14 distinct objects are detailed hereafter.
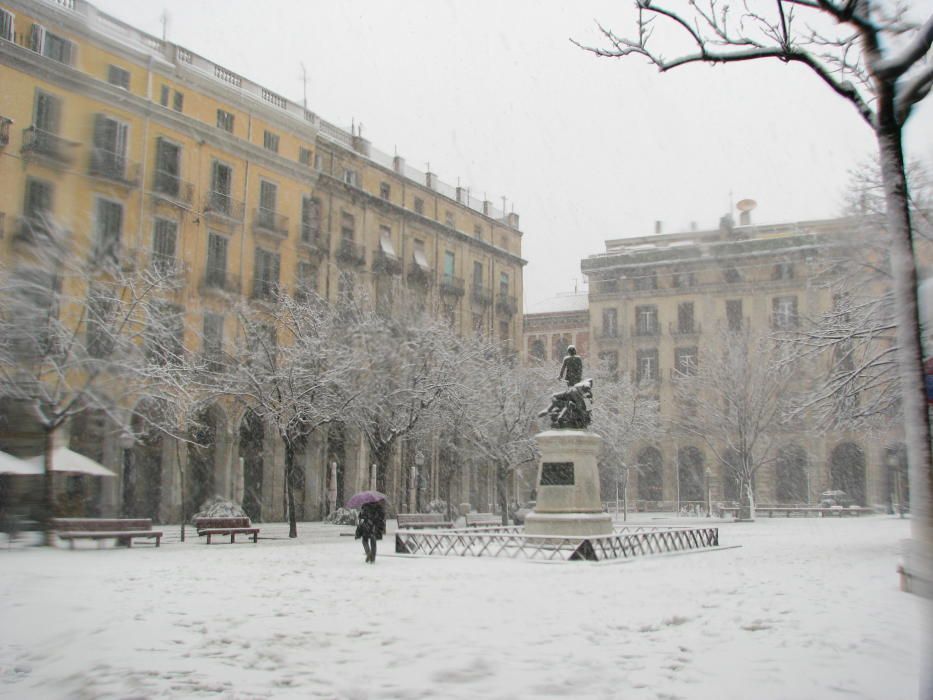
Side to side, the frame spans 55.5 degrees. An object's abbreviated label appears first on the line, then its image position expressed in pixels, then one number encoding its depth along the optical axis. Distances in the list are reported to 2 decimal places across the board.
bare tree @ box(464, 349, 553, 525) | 36.69
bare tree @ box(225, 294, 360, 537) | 26.28
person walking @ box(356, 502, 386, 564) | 17.28
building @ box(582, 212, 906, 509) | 53.88
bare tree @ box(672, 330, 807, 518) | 42.47
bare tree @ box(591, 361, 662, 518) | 46.69
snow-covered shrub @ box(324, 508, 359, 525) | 30.97
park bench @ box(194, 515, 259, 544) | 22.36
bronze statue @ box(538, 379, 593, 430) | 20.33
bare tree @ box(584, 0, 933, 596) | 5.29
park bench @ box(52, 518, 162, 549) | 16.67
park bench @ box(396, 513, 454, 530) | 25.47
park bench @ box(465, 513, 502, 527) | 30.14
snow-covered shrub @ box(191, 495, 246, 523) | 30.38
